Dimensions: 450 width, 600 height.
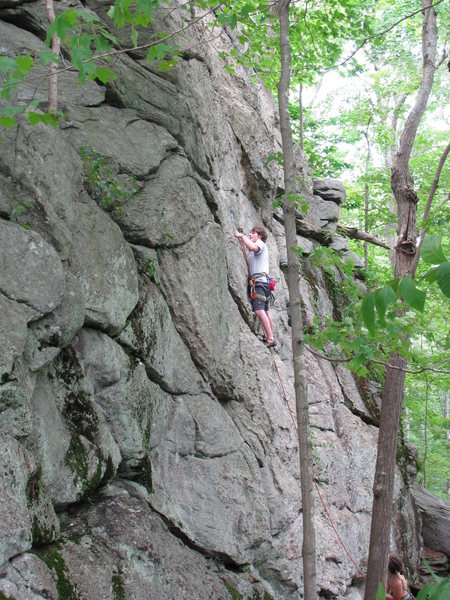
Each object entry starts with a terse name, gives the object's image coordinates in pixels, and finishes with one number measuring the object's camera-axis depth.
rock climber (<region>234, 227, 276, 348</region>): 9.80
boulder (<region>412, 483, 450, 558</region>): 12.76
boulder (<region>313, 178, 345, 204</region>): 16.39
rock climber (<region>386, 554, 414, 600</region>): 7.92
